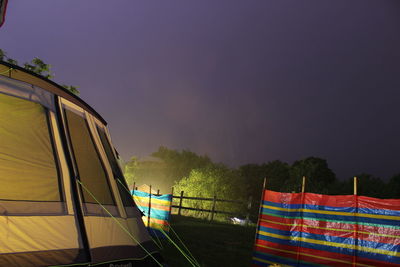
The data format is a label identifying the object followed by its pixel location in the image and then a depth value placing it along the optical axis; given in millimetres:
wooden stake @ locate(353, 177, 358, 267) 6131
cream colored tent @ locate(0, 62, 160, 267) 3184
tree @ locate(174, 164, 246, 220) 36584
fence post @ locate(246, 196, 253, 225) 18364
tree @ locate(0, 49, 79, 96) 16172
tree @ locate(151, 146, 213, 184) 55875
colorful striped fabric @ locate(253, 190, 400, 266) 5961
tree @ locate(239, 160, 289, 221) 57719
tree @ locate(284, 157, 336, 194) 41375
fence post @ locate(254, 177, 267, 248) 7455
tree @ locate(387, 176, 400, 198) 36138
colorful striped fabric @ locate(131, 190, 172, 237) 10443
